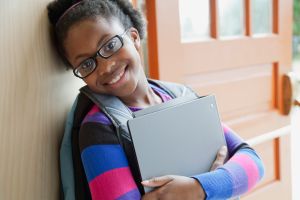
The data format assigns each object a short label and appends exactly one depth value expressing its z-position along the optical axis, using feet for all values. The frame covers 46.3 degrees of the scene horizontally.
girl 1.98
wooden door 3.40
